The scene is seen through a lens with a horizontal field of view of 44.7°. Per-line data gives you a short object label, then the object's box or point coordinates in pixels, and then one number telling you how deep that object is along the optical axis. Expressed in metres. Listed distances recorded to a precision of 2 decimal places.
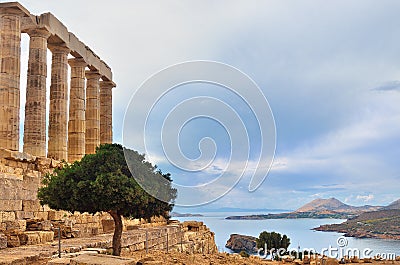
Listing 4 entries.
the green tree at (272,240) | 44.00
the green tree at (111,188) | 14.04
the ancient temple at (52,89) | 25.80
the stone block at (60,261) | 11.98
